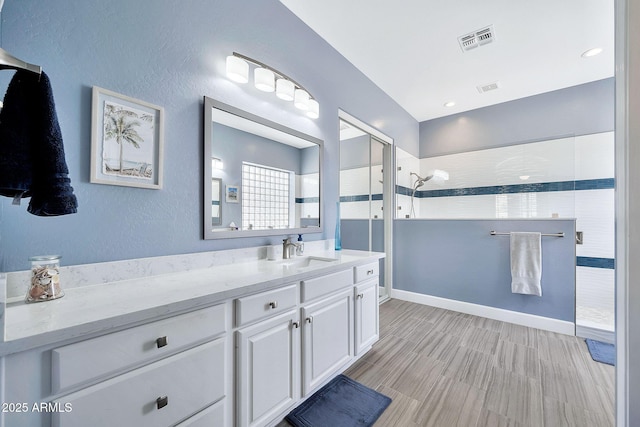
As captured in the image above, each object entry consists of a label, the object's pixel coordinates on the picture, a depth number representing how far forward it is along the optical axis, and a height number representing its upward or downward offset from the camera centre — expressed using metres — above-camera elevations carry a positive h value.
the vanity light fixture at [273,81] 1.62 +0.93
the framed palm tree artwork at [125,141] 1.15 +0.35
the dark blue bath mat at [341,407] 1.46 -1.17
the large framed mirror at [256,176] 1.56 +0.28
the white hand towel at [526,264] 2.71 -0.51
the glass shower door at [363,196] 3.45 +0.26
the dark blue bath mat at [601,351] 2.11 -1.18
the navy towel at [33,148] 0.74 +0.20
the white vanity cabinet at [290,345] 1.19 -0.71
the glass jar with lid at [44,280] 0.90 -0.23
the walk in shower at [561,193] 2.82 +0.28
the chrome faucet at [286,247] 1.91 -0.24
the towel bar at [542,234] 2.66 -0.20
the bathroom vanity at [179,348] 0.70 -0.48
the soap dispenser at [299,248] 1.98 -0.25
